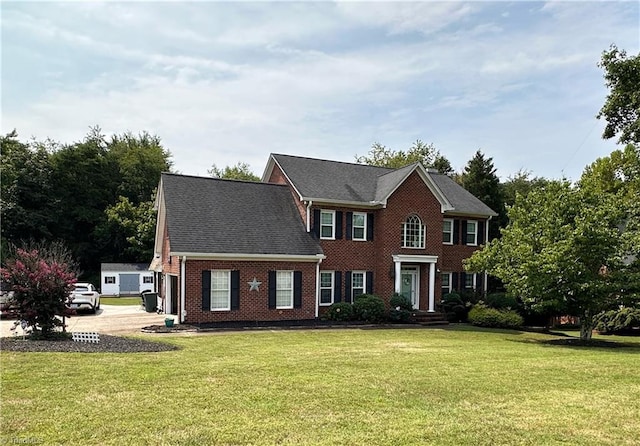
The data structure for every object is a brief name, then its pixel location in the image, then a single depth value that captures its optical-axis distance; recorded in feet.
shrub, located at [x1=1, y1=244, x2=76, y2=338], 44.78
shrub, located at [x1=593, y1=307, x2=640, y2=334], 76.64
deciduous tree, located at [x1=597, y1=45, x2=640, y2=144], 80.69
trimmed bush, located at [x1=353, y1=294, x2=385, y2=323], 73.51
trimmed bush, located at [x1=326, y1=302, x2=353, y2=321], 73.36
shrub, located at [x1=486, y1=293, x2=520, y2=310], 83.92
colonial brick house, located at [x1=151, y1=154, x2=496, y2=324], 68.23
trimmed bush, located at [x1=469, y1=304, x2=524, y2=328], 77.92
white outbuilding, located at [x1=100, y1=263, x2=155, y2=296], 138.72
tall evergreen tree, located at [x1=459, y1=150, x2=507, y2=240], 128.06
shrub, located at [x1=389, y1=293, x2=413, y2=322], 75.61
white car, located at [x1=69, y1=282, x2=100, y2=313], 80.74
